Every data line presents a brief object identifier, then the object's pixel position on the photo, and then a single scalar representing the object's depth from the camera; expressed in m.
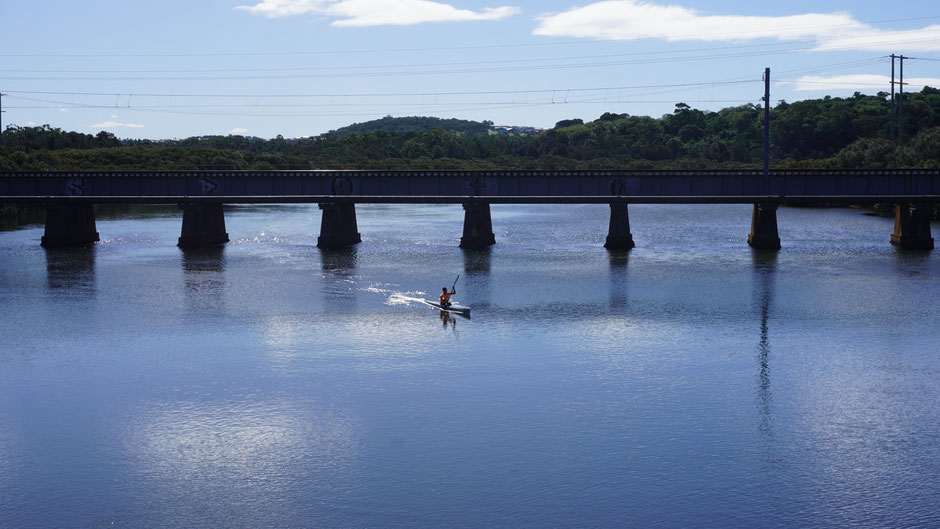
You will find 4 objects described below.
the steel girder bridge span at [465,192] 78.25
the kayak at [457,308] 49.84
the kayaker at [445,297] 50.47
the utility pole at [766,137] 76.19
